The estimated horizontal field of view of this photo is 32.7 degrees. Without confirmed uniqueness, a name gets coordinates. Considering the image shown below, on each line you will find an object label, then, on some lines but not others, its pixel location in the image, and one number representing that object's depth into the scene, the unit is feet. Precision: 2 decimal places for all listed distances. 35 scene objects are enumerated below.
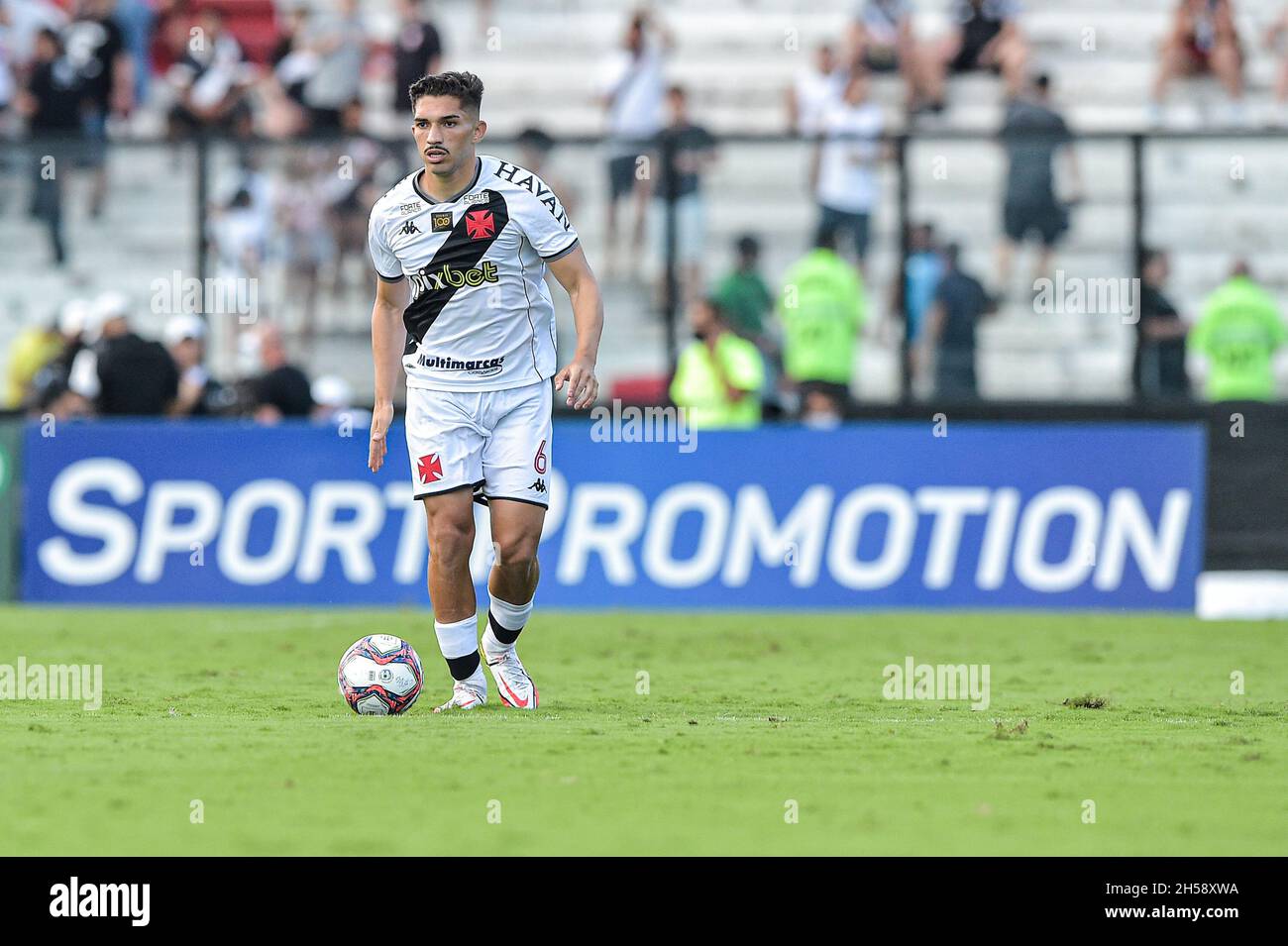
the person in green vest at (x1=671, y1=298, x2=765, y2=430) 54.54
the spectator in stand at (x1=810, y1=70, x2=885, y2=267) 55.93
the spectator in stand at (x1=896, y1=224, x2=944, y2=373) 55.57
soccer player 30.32
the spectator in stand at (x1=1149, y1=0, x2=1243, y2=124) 70.85
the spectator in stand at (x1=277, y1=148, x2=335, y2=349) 56.39
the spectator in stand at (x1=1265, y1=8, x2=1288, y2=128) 71.41
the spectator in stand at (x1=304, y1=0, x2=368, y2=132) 66.69
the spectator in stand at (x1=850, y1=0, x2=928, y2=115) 70.38
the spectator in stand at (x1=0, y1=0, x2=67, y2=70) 70.64
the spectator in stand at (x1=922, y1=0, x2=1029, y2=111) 71.20
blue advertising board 52.49
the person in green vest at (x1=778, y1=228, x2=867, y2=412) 55.72
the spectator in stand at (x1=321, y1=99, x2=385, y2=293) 56.18
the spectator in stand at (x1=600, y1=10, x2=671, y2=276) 65.87
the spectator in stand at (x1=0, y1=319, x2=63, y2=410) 57.11
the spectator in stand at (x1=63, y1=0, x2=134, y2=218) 67.67
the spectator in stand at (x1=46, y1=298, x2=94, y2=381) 57.06
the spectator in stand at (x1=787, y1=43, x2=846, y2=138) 64.85
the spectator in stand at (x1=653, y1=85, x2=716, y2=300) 56.39
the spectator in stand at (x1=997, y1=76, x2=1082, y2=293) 55.77
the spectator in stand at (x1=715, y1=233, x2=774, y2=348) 55.98
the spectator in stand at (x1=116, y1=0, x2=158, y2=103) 73.72
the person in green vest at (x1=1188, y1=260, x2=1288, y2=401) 55.31
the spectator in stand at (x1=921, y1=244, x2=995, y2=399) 55.52
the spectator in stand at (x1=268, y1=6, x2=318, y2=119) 67.41
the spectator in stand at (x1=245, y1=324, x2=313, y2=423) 55.21
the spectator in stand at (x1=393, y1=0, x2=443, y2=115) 68.49
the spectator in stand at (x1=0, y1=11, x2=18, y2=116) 69.15
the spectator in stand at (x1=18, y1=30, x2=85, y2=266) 66.59
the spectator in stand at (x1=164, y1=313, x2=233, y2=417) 56.18
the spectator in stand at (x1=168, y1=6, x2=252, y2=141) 67.05
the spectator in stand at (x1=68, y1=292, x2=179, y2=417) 55.52
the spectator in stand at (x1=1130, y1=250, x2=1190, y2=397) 55.57
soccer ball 30.55
